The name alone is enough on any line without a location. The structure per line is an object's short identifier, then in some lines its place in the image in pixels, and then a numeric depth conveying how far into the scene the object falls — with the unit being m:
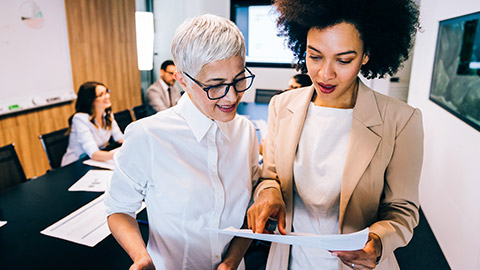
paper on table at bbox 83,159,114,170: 2.51
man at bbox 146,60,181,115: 4.63
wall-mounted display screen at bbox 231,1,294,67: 6.05
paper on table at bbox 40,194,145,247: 1.55
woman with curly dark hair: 1.01
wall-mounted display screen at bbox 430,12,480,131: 2.40
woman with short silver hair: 0.92
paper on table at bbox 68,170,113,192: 2.09
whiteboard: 3.67
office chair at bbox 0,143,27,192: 2.38
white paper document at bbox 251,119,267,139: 3.22
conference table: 1.39
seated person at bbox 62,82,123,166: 2.87
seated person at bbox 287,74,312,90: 3.13
